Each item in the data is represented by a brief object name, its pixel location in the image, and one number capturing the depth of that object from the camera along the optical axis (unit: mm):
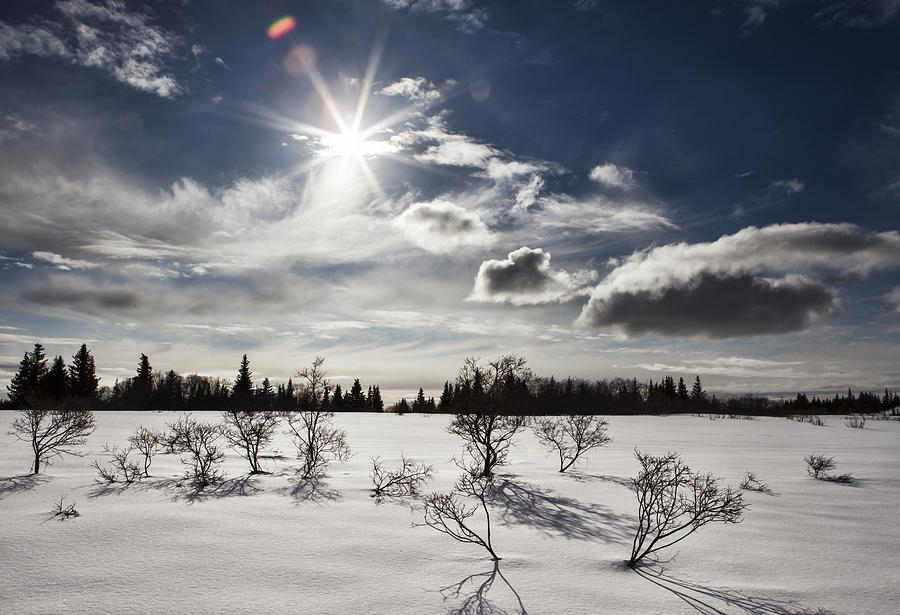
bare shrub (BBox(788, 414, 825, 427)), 51806
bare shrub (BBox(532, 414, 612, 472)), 18111
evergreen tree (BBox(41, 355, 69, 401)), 54709
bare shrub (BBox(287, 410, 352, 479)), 15281
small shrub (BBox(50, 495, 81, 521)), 9406
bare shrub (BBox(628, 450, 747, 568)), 7445
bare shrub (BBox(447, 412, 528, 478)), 15352
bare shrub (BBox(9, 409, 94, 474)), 14385
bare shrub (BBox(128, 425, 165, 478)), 14121
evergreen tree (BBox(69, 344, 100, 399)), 61094
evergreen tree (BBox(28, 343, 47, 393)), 56500
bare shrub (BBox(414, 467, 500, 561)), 8086
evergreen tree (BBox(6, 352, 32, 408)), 55656
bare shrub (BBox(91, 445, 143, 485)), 12859
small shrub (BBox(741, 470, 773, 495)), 13627
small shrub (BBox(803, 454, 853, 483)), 15297
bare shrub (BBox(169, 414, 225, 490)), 12812
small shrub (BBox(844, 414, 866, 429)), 47375
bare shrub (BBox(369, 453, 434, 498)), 12438
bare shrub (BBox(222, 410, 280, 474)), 15277
